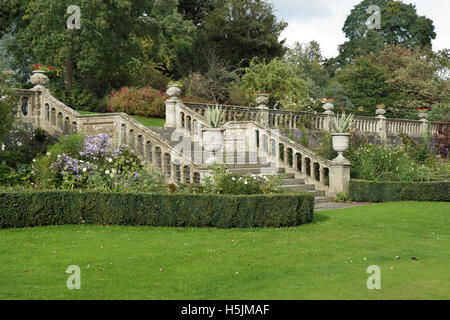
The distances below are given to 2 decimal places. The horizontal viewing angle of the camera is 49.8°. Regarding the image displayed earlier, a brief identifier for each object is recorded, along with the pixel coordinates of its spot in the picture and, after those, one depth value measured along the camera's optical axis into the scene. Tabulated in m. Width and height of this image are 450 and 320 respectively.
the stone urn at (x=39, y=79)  14.23
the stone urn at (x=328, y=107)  21.02
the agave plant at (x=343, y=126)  14.24
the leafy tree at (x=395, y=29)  48.69
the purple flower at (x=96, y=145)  11.74
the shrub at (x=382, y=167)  14.09
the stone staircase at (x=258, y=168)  13.79
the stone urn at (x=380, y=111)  24.59
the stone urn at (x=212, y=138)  10.92
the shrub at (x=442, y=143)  23.44
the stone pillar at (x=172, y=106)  15.11
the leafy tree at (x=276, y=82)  23.19
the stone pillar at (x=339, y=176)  14.00
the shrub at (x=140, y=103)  18.14
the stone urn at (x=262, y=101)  17.66
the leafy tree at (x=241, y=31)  31.28
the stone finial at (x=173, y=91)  15.07
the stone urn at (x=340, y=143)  14.13
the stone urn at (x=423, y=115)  27.11
